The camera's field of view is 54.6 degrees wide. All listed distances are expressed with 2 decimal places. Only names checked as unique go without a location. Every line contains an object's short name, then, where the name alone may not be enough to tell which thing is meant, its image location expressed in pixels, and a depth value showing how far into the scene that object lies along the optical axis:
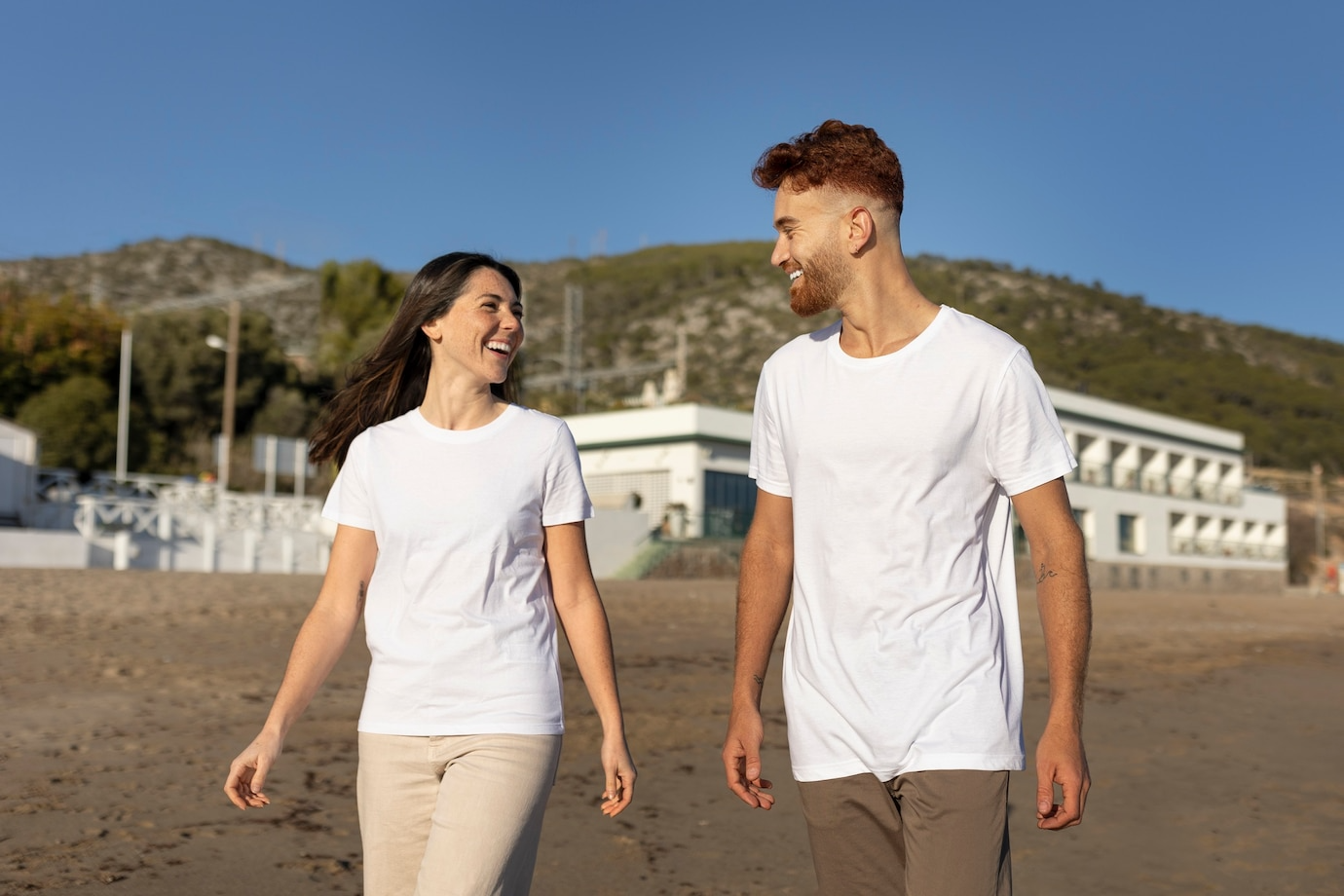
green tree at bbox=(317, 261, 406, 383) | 56.88
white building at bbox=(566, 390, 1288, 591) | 35.25
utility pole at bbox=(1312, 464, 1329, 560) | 65.25
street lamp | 36.75
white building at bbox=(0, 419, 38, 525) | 26.38
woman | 2.67
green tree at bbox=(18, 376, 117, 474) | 37.25
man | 2.30
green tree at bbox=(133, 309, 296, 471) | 47.19
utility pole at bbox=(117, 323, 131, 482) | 37.47
